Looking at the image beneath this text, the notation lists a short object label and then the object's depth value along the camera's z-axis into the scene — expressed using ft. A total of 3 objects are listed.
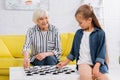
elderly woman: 10.11
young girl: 7.63
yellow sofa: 12.30
